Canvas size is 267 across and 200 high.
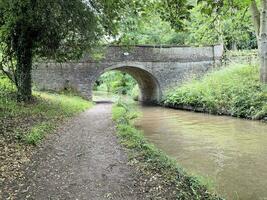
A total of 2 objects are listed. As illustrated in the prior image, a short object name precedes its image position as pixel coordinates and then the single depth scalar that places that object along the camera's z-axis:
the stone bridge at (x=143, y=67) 13.96
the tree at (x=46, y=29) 6.78
